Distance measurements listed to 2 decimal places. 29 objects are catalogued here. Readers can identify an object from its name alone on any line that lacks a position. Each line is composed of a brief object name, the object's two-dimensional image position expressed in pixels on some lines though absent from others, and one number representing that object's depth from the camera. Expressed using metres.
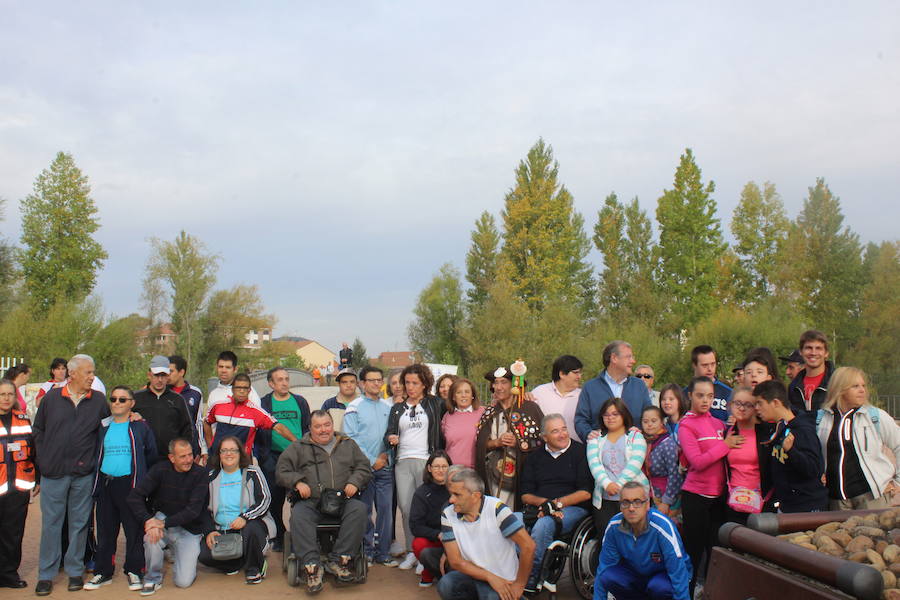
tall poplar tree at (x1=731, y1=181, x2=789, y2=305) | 38.78
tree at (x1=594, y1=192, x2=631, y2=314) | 43.34
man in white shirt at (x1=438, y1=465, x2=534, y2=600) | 5.39
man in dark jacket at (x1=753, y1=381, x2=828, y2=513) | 4.83
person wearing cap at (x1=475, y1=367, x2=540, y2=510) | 6.77
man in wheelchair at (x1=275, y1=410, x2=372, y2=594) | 6.71
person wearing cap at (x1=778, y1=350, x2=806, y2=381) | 6.61
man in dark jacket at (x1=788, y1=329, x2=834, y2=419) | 5.87
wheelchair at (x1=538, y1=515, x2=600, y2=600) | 6.00
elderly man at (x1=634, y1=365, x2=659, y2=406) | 9.17
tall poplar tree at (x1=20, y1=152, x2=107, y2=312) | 37.22
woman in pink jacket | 5.75
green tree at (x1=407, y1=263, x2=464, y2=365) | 51.03
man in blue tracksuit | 4.77
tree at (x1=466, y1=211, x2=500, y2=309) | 48.28
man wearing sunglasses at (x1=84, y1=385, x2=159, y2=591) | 6.86
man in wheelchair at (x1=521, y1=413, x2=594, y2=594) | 6.21
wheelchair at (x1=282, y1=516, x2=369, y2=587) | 6.84
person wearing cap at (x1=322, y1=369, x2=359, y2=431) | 8.24
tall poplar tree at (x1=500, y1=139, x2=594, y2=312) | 38.12
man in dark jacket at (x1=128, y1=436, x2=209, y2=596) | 6.84
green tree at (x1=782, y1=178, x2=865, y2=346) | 35.88
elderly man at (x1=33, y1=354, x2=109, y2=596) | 6.66
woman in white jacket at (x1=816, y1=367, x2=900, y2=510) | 4.87
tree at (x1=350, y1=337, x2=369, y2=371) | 57.21
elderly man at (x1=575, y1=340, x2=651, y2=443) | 6.71
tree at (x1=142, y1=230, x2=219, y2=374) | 37.75
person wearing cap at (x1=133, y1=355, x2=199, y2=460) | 7.53
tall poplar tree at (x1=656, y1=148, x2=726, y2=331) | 36.00
